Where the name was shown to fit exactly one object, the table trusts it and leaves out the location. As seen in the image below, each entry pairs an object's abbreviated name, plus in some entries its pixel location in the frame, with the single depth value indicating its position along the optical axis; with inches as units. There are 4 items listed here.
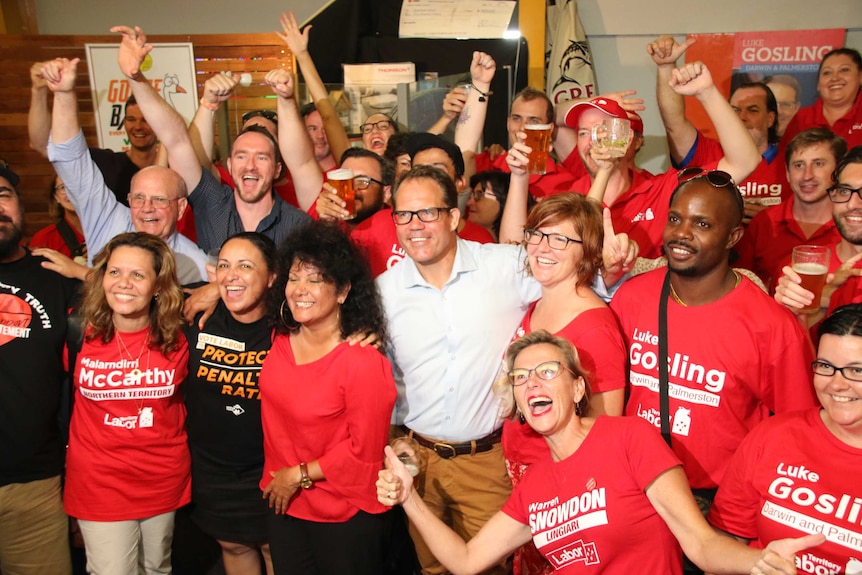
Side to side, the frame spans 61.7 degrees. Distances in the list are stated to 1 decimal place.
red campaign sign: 237.5
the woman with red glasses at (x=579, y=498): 77.2
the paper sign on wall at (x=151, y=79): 204.7
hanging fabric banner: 236.5
